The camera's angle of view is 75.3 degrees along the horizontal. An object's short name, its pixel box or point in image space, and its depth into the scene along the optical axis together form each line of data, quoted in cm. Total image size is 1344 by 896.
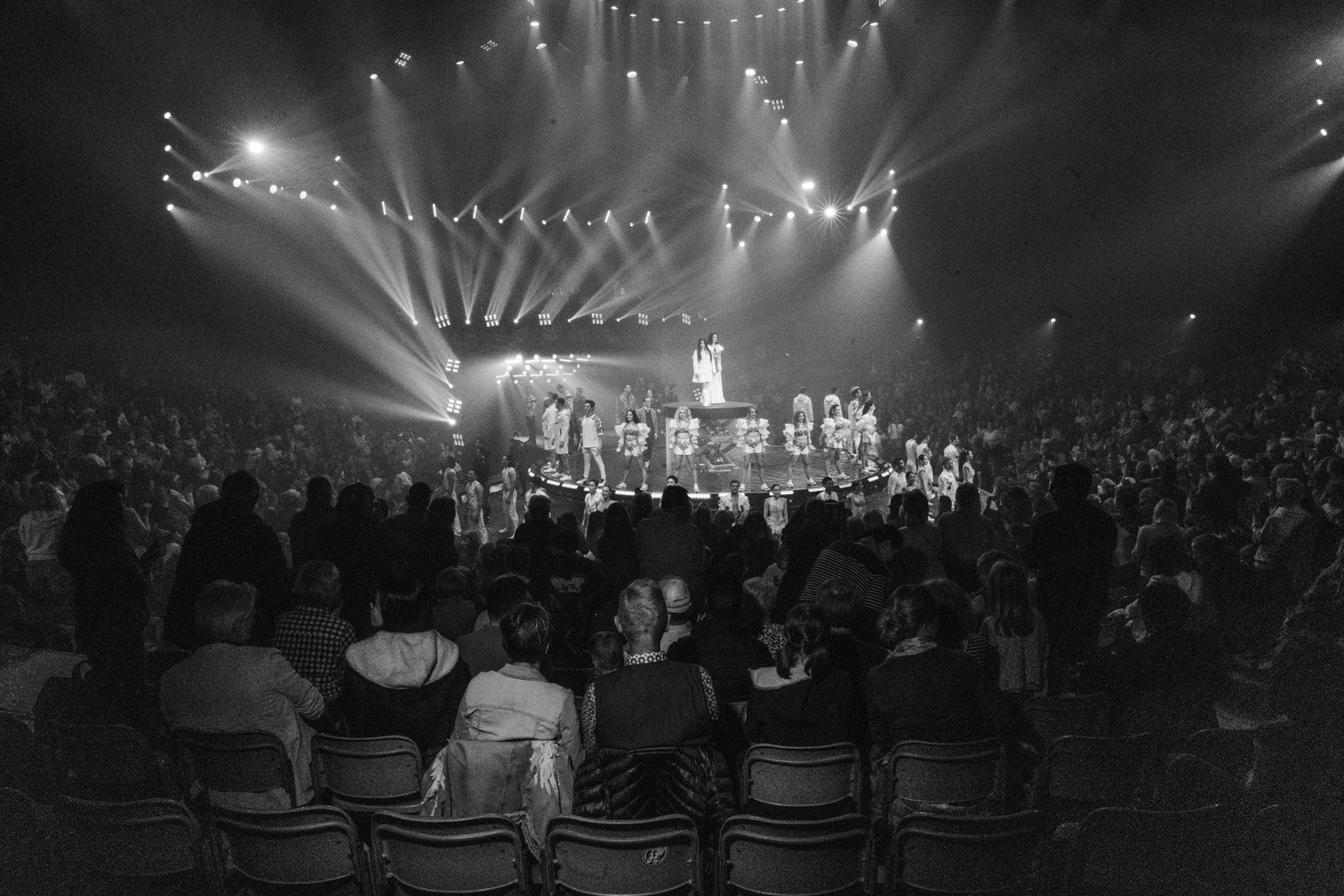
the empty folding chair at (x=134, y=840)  289
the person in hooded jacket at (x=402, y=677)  358
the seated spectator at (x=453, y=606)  485
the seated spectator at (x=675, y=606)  453
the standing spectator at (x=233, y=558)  503
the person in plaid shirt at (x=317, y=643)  400
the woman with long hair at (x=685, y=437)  1664
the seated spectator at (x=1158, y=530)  653
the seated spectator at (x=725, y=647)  402
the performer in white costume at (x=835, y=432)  1673
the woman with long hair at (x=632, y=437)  1703
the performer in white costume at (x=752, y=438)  1634
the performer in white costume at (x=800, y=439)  1670
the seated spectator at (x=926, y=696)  346
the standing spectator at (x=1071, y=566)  504
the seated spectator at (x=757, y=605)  535
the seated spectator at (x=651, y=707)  311
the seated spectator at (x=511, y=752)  315
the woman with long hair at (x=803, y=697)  338
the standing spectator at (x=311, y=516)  634
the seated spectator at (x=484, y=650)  412
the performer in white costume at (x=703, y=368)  1883
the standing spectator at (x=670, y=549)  657
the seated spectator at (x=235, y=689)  343
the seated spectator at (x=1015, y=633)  422
